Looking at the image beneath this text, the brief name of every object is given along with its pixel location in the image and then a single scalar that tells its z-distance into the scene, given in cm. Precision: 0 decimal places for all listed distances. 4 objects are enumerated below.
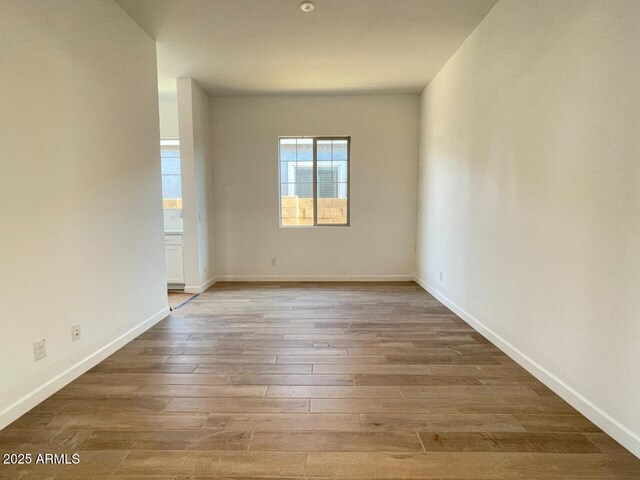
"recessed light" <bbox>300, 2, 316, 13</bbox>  275
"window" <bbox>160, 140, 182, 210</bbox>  511
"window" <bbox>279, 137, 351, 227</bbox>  531
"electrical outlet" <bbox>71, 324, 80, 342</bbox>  223
